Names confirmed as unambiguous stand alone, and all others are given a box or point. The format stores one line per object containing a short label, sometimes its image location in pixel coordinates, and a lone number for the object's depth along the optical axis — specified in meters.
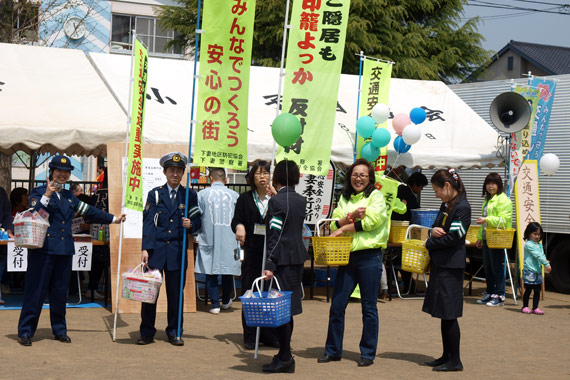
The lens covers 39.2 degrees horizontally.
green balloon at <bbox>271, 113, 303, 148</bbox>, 7.81
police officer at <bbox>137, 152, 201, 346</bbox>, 8.20
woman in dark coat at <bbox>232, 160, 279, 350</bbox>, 8.32
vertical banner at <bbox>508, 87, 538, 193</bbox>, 12.76
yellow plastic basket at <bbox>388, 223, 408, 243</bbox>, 12.35
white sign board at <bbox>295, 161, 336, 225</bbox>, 12.52
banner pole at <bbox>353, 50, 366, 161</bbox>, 12.19
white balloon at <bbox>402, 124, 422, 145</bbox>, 12.06
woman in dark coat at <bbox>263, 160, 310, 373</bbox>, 7.03
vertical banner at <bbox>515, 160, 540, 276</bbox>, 12.64
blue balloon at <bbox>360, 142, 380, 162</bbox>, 11.94
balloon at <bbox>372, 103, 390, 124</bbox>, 12.09
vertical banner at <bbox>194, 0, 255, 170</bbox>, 8.05
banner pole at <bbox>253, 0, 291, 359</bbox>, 7.49
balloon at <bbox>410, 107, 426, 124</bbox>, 12.63
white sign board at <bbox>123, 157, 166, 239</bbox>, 10.41
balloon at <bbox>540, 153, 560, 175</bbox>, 12.95
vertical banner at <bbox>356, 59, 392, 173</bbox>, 12.47
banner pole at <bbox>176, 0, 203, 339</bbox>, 8.15
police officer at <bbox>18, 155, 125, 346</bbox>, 8.00
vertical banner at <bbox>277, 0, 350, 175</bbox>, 8.76
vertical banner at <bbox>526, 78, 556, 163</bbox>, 13.01
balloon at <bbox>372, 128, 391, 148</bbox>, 11.80
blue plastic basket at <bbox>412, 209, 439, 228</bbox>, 12.51
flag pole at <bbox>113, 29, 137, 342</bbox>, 8.45
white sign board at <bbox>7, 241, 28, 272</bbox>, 10.15
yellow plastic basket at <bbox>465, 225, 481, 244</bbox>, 12.70
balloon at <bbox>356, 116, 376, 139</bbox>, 11.78
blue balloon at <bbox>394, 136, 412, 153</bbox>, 12.42
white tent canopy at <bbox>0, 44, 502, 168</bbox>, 10.58
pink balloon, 12.52
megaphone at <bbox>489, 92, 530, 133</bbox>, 12.62
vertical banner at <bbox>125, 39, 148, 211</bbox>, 8.42
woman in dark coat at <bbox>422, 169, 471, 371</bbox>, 7.24
